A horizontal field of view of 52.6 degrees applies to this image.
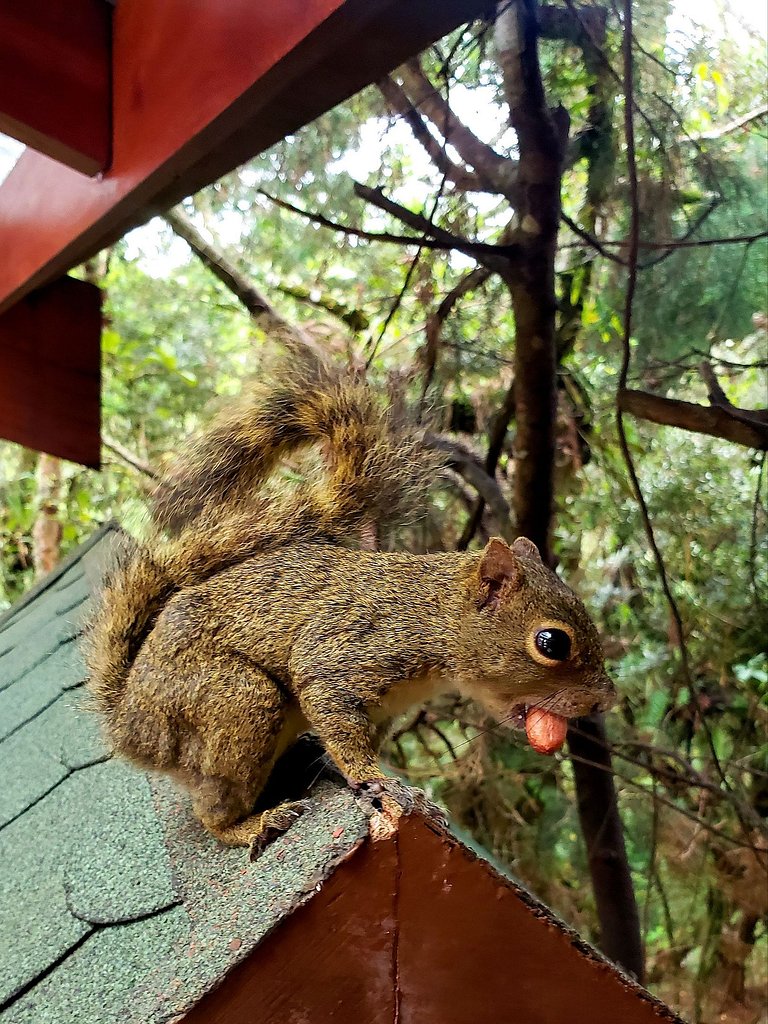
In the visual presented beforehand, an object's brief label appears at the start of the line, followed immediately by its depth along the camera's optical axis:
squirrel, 0.23
